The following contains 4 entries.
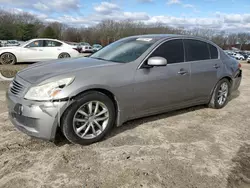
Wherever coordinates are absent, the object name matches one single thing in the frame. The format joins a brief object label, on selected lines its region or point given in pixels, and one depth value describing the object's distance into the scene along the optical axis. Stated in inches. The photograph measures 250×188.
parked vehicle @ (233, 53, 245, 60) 1669.5
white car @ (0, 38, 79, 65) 373.2
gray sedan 103.2
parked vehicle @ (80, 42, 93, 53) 1202.5
